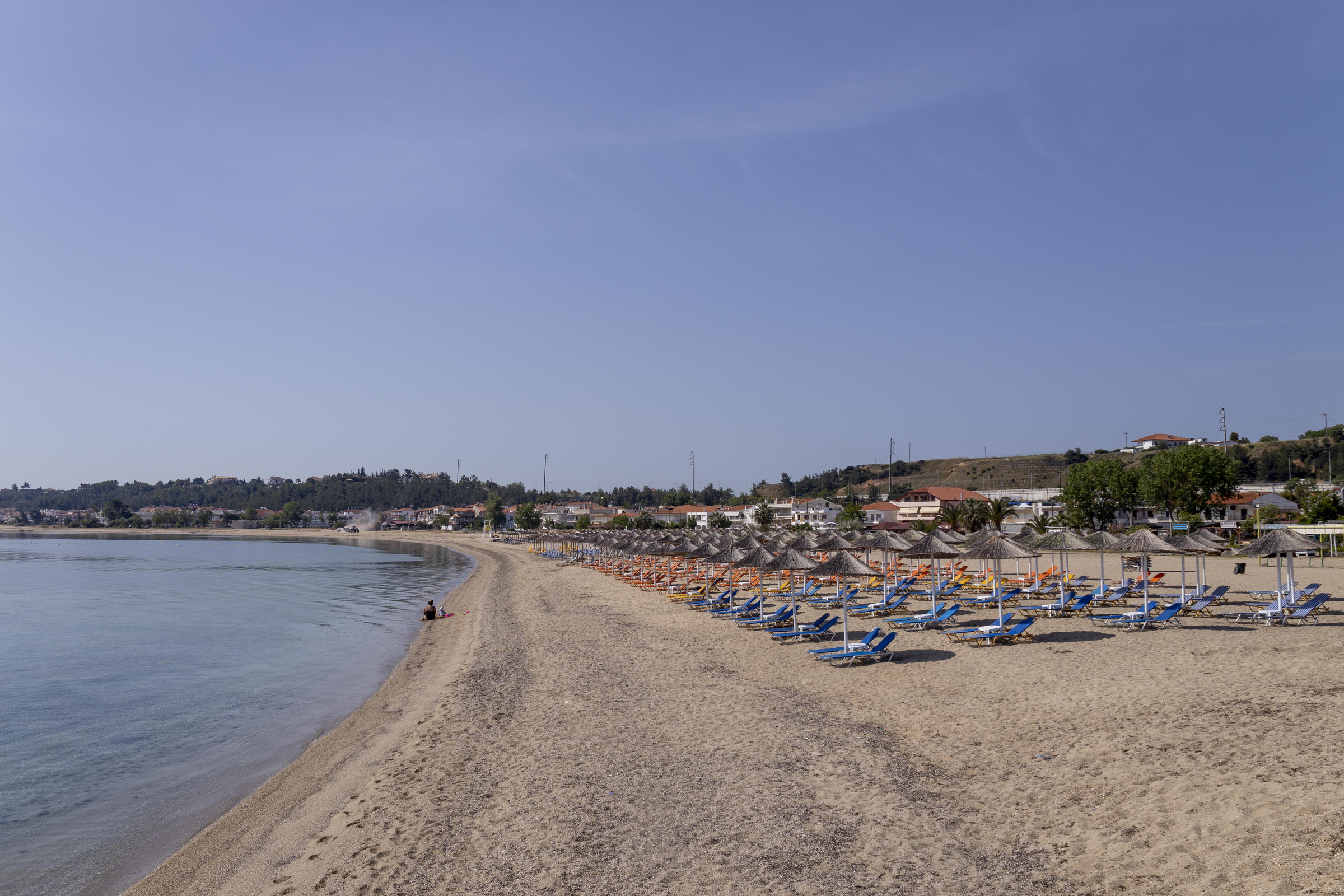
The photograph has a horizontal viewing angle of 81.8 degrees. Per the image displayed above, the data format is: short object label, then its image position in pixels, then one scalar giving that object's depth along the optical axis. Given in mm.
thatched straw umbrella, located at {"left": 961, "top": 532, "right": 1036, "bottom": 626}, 15930
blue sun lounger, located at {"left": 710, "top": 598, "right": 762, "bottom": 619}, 20062
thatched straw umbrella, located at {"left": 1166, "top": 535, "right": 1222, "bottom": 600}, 17125
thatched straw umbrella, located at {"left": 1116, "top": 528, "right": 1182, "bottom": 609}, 16672
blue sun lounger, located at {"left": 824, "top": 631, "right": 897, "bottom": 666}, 13664
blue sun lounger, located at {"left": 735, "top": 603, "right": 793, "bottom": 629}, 18156
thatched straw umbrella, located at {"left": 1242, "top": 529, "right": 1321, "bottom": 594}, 15500
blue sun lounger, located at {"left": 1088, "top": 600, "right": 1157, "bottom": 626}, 16209
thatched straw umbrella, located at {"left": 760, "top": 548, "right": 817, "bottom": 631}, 15695
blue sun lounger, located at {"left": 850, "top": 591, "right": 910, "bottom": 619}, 19344
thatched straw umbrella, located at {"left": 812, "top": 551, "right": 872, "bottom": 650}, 14539
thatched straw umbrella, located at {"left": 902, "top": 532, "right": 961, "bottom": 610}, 17922
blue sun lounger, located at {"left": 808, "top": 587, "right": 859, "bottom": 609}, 22141
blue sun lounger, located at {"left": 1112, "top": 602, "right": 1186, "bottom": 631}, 15586
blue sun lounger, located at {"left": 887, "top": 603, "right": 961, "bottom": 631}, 16703
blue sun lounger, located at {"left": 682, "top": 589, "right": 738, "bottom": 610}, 22734
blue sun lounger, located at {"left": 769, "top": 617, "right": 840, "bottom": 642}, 16469
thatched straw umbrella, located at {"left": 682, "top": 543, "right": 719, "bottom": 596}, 24498
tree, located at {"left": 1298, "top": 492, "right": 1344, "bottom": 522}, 37875
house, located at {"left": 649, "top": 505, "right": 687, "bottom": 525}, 105688
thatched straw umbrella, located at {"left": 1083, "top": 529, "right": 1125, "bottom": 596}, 18531
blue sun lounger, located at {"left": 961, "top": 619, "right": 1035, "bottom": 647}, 14805
